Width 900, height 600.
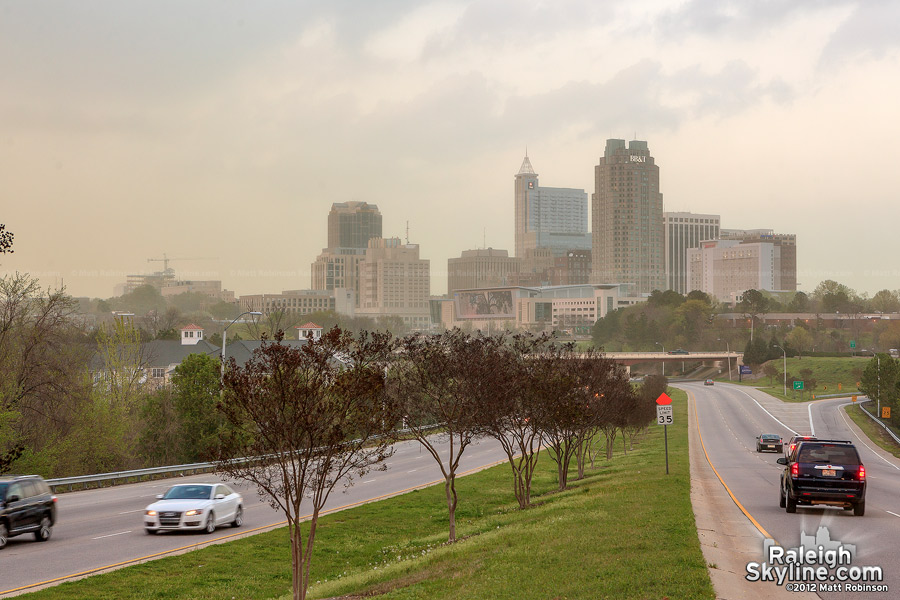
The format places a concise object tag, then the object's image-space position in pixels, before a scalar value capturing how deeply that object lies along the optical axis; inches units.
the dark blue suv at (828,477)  916.0
